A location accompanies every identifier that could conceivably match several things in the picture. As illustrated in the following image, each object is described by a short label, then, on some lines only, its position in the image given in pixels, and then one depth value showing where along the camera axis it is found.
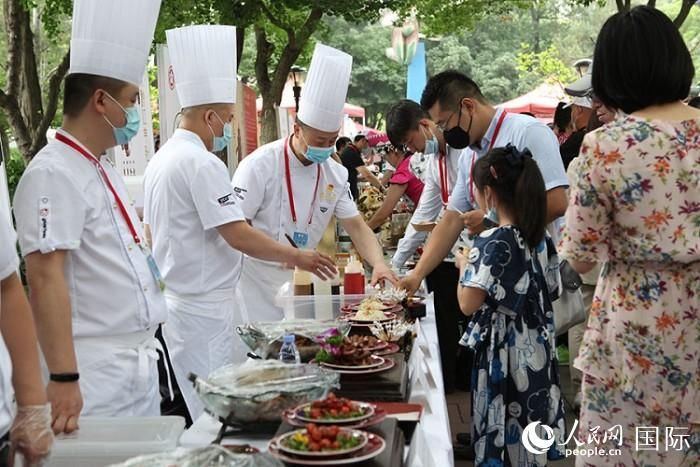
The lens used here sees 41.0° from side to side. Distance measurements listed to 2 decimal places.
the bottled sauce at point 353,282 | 4.29
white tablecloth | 2.28
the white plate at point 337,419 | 2.08
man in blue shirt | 4.45
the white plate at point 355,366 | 2.72
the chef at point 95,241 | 2.51
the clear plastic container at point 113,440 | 2.04
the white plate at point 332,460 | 1.89
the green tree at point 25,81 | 9.01
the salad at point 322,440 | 1.93
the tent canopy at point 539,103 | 19.95
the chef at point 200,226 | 3.64
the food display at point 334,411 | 2.09
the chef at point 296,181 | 4.44
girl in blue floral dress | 3.57
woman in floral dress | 2.52
